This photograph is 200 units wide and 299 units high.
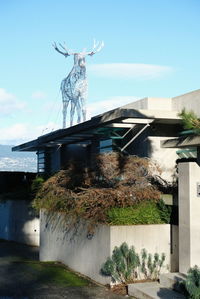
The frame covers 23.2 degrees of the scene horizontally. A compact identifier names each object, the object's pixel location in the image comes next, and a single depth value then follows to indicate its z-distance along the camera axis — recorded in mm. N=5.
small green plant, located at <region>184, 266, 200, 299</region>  7730
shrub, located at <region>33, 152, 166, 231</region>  11422
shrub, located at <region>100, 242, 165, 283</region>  10469
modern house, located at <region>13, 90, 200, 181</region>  15922
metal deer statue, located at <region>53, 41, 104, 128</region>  29297
